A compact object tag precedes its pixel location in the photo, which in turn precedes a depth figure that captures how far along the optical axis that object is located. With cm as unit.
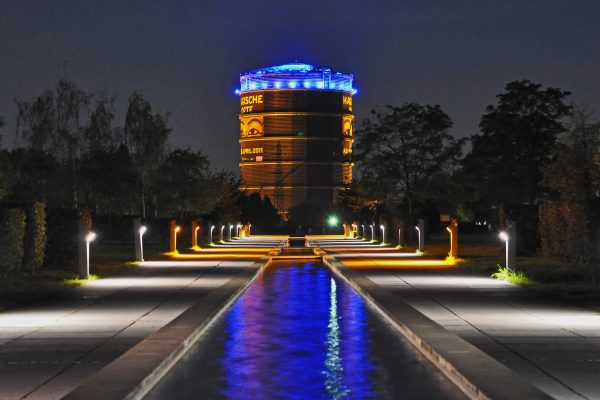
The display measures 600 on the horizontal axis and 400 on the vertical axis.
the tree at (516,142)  6738
